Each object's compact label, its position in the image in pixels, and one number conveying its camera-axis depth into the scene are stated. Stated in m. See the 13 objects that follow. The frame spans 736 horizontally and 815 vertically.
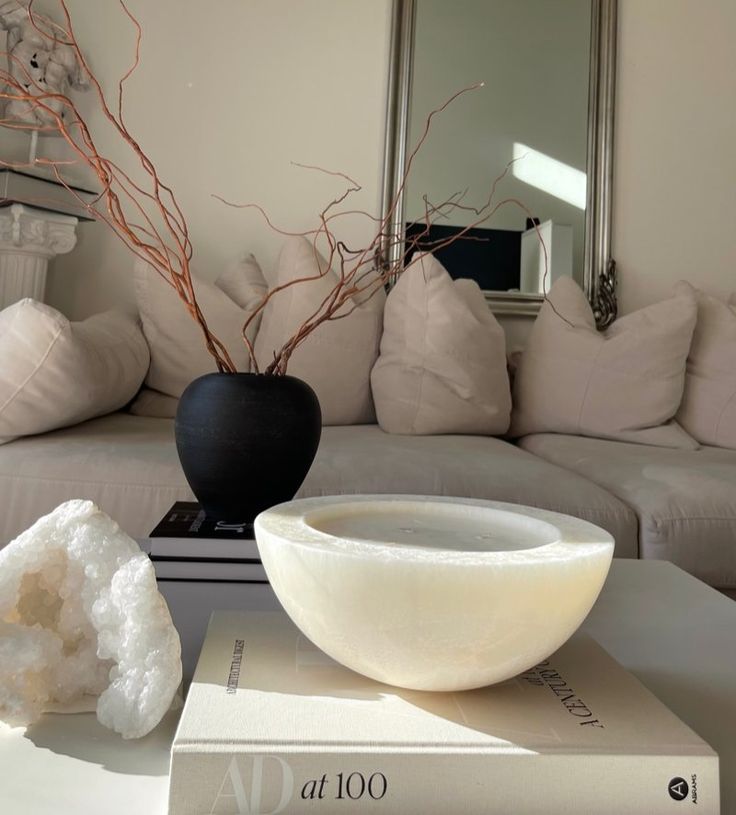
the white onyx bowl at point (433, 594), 0.43
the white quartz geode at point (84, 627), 0.49
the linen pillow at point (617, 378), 2.24
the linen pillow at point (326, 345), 2.17
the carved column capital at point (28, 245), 2.38
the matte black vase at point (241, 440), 0.94
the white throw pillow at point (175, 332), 2.20
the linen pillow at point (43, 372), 1.50
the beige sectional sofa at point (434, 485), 1.45
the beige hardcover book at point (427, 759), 0.40
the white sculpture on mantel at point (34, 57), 2.51
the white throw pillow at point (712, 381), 2.25
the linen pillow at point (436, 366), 2.13
